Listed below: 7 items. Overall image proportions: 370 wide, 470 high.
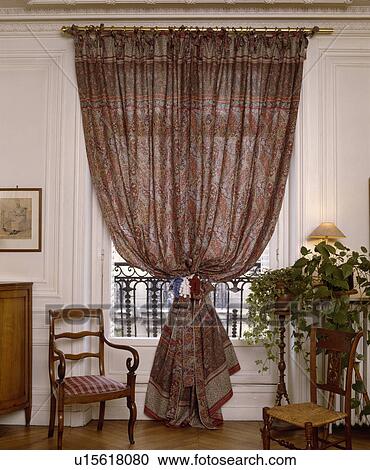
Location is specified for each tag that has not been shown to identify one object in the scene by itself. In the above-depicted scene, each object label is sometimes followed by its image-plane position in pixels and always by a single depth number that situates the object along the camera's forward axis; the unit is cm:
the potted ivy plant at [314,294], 443
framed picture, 507
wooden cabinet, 458
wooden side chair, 354
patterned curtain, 495
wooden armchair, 416
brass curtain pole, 498
